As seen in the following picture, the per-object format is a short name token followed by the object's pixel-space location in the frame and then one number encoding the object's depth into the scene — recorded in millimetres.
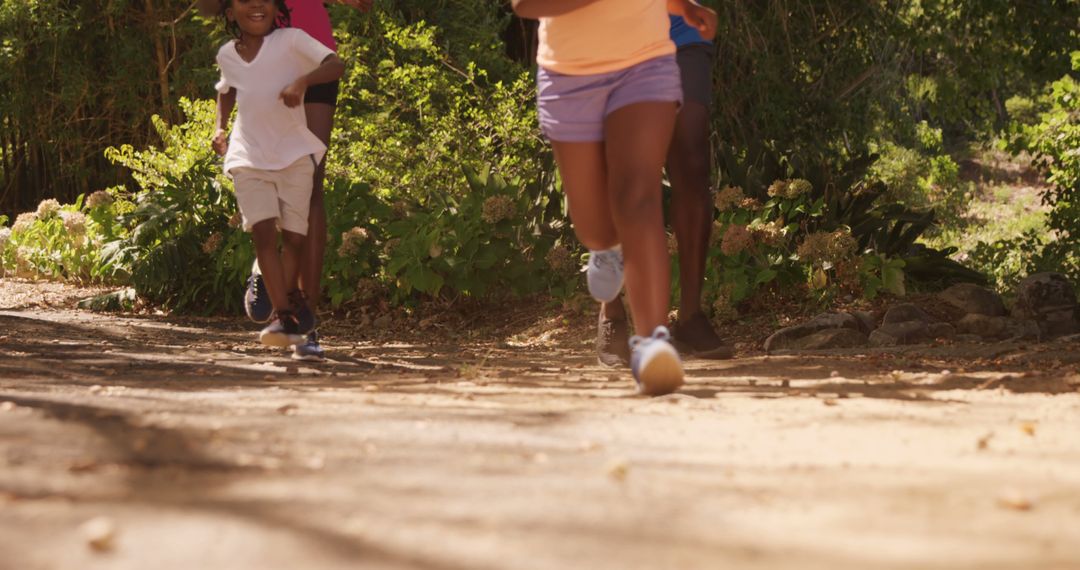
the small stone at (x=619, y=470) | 4848
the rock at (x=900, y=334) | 12406
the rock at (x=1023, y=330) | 13137
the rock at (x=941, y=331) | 12889
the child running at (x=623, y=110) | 8047
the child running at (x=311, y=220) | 11539
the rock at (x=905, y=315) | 13035
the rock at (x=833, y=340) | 12336
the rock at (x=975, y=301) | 13992
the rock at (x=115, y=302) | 19875
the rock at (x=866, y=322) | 13078
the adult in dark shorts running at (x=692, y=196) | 10375
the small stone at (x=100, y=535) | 3658
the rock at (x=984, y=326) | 13187
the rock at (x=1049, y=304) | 13891
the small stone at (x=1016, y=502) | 4270
